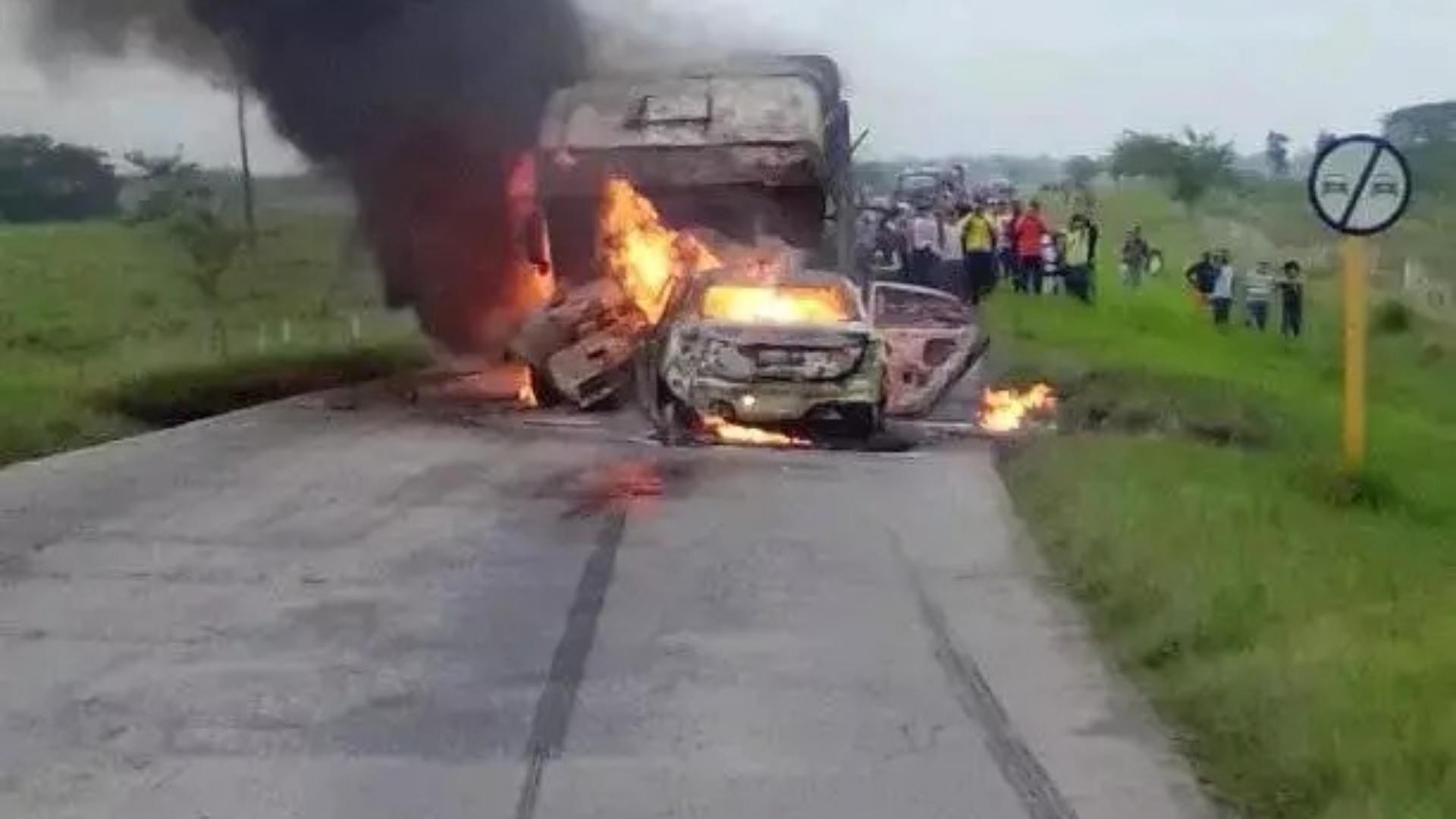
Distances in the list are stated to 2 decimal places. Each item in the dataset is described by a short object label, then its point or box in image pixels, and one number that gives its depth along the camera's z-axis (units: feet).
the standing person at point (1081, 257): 117.60
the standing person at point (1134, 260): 145.89
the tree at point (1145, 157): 286.46
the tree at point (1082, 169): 402.56
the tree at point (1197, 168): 262.47
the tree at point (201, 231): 113.09
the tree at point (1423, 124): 355.97
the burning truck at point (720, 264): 63.62
